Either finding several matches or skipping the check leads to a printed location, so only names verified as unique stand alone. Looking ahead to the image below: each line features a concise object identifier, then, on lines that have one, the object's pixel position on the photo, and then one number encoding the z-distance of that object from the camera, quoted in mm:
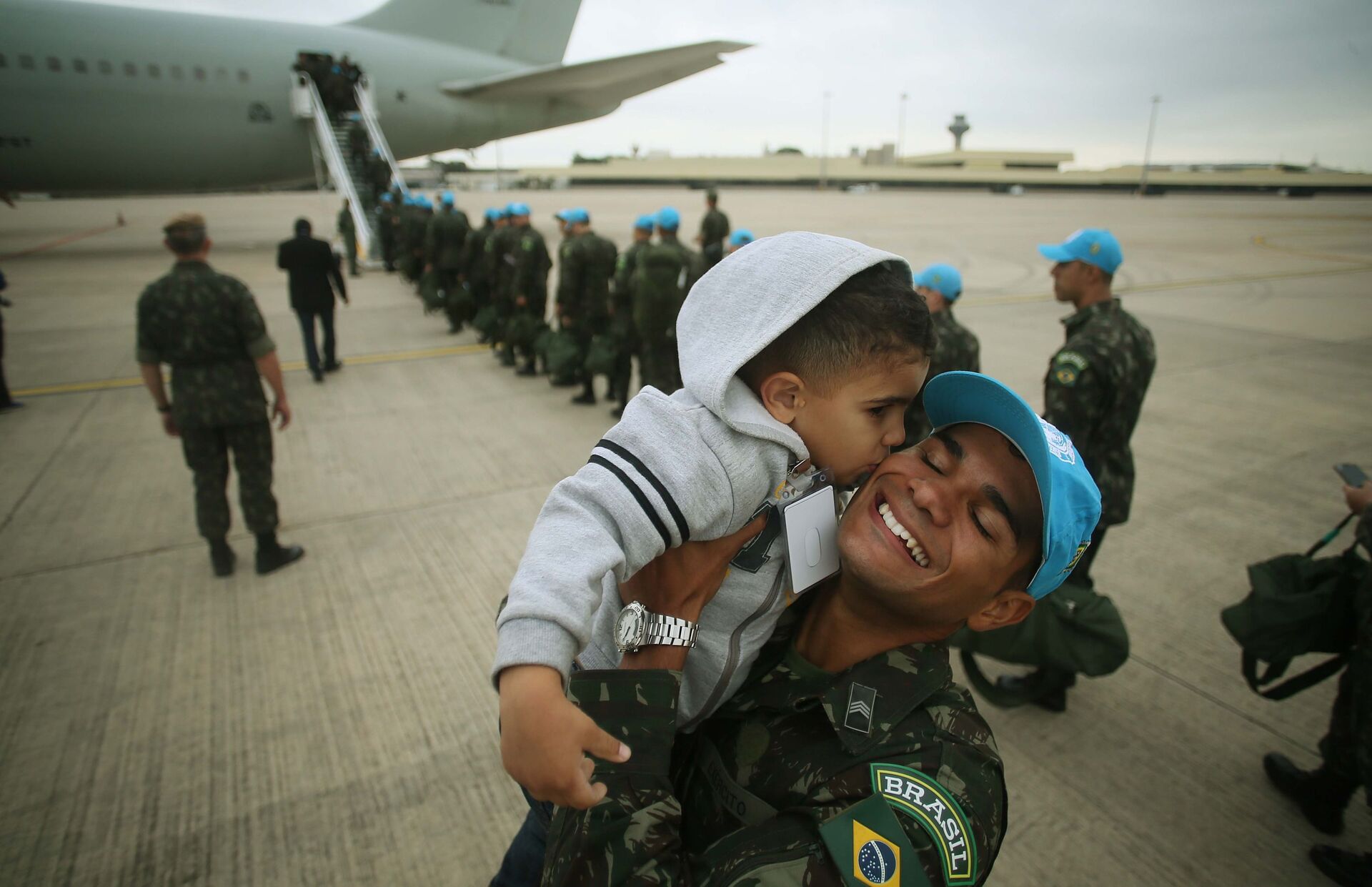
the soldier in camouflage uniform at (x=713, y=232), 12367
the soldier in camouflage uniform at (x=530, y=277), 7738
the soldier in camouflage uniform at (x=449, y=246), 10047
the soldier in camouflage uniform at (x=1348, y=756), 2191
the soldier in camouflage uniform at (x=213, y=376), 3641
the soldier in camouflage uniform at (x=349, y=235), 15070
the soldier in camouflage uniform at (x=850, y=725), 984
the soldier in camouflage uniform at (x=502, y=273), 8445
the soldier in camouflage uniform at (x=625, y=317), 6879
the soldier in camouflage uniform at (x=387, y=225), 14922
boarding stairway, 16578
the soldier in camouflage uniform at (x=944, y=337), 3934
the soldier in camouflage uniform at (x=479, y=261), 9344
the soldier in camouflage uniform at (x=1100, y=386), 3123
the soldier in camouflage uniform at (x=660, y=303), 6387
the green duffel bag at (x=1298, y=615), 2406
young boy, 869
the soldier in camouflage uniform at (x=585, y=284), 7020
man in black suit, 7273
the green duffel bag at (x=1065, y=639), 2637
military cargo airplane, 14398
